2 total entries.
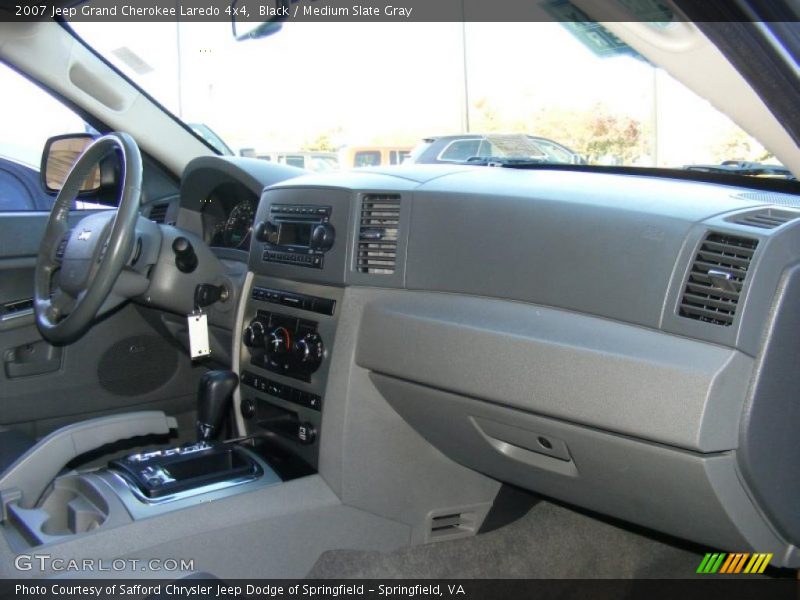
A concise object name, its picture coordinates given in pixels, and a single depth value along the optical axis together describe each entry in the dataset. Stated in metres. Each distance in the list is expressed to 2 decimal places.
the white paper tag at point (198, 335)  2.49
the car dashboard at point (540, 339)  1.38
